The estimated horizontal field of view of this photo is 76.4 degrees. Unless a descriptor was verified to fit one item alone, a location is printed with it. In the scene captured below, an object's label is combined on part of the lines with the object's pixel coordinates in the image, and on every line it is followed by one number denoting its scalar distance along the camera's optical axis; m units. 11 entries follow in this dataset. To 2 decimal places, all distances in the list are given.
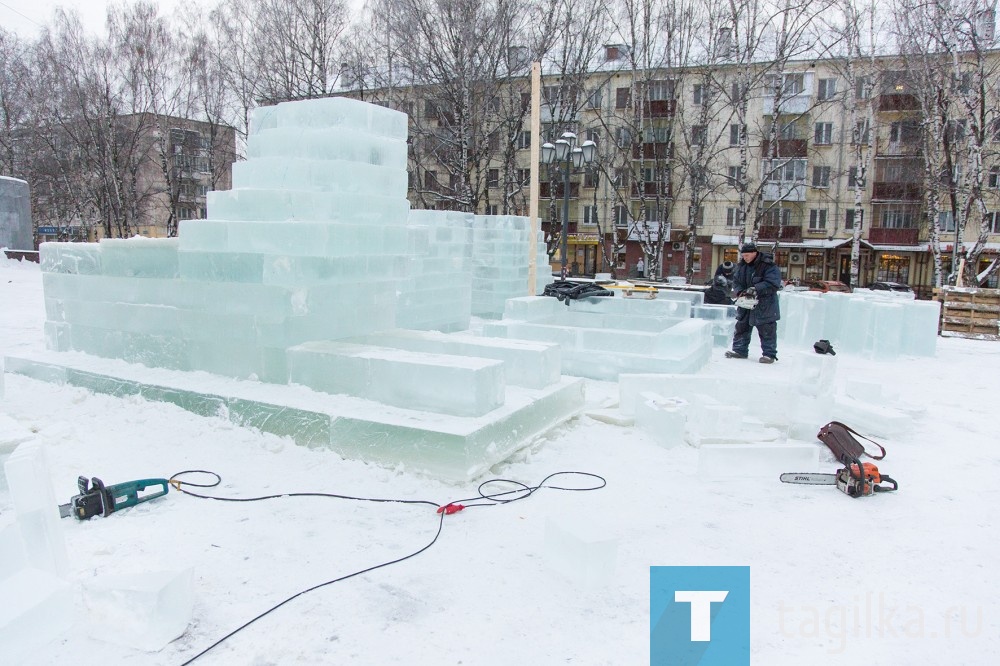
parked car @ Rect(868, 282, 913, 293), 25.45
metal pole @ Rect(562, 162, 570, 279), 14.10
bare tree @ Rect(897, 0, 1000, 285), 15.25
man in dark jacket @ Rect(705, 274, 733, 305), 10.08
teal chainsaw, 3.27
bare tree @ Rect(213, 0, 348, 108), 22.48
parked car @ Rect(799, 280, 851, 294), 23.51
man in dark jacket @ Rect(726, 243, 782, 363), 8.21
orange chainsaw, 3.80
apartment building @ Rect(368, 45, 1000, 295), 22.20
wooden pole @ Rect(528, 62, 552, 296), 9.95
